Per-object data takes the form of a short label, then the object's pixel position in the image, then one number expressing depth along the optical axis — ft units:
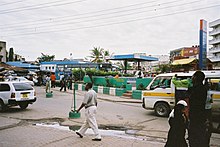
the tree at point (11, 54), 255.09
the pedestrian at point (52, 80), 92.45
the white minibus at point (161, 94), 35.27
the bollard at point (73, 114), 34.36
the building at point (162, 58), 316.72
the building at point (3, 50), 144.85
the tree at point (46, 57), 275.59
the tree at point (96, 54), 181.06
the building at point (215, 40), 252.89
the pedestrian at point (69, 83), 87.85
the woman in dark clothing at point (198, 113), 15.17
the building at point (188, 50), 287.89
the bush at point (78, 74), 101.55
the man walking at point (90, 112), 22.91
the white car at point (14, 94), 39.09
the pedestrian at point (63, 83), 81.09
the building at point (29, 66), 175.94
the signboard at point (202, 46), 48.75
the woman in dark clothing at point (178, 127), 14.82
